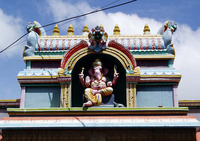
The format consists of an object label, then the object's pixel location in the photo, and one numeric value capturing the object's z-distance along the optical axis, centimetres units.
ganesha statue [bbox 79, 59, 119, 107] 1584
